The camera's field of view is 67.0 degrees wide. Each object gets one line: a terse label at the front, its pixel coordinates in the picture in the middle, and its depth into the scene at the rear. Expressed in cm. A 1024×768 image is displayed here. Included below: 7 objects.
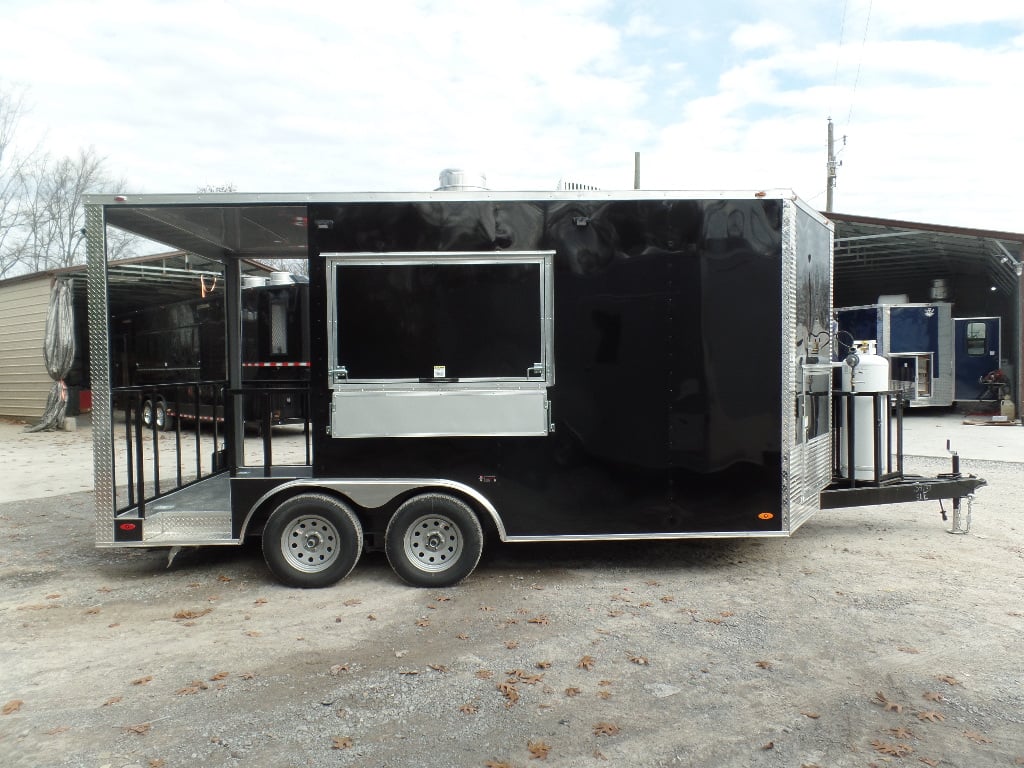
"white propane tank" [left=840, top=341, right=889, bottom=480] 657
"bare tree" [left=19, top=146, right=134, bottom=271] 3481
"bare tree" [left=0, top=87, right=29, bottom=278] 3288
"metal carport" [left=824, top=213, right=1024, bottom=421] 1681
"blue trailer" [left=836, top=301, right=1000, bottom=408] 1859
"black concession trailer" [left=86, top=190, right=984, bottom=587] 527
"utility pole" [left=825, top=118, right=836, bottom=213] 2929
